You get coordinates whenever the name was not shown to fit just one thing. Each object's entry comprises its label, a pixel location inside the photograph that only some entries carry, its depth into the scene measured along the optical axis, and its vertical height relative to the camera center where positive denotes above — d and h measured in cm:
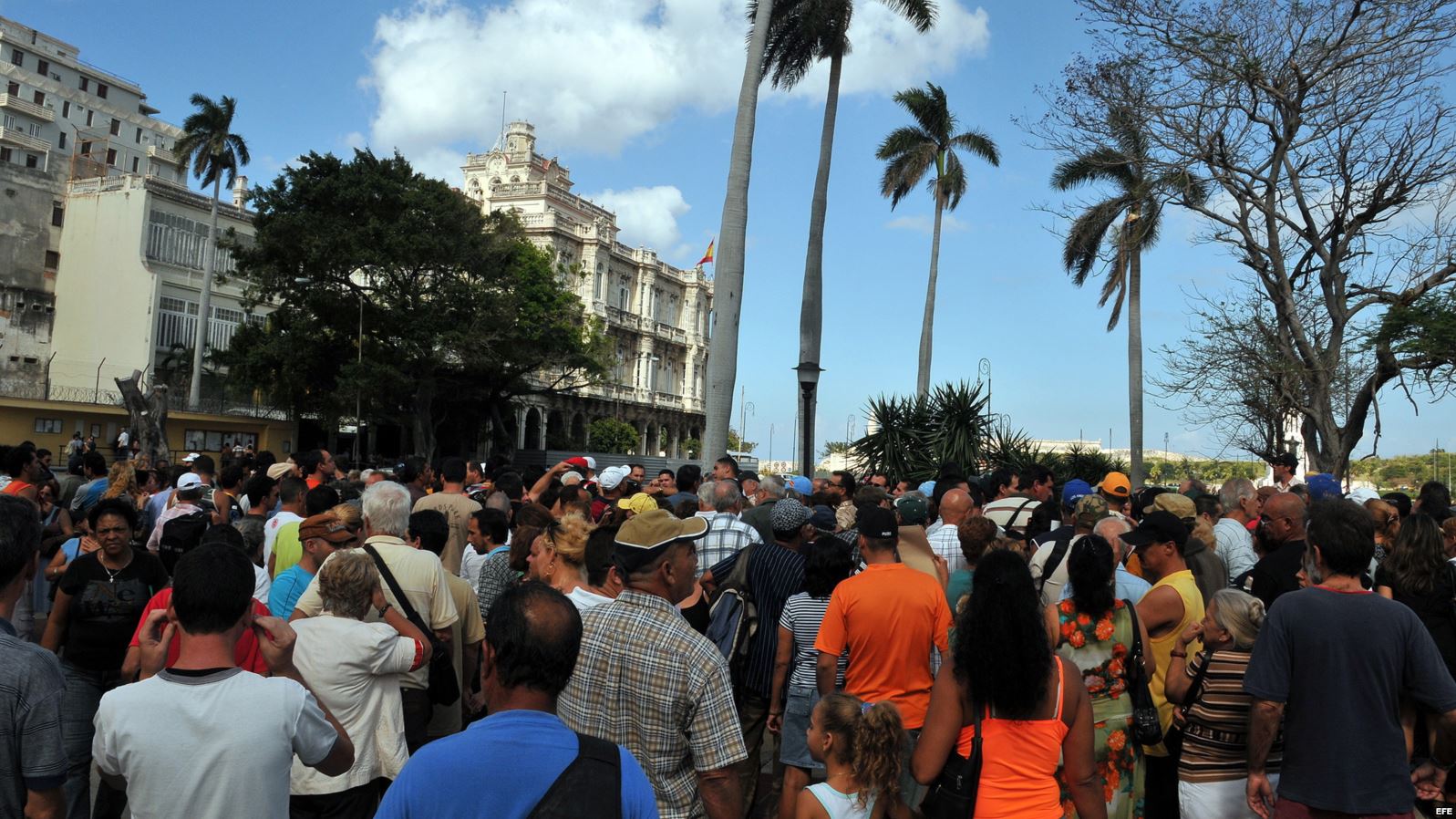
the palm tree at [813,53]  2095 +846
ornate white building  5822 +977
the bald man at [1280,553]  570 -34
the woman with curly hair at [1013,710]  338 -75
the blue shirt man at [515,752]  204 -59
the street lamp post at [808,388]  1567 +120
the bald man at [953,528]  681 -35
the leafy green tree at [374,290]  3375 +531
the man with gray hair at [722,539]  608 -43
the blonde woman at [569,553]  483 -44
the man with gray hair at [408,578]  450 -56
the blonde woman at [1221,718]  404 -89
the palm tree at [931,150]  3155 +979
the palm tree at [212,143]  4653 +1319
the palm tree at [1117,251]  2822 +689
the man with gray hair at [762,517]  760 -38
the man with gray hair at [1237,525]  722 -27
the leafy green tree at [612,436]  5912 +132
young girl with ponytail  379 -103
